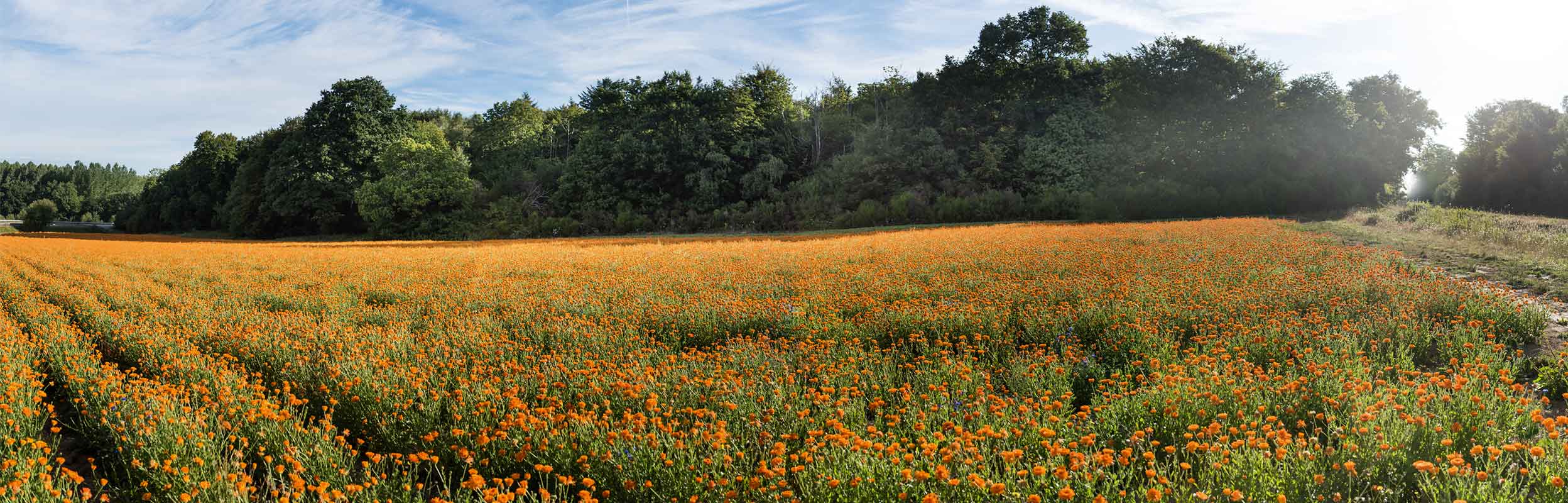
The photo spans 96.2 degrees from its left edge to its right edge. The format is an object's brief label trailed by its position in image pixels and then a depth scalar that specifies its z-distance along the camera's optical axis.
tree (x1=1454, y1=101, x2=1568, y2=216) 42.47
